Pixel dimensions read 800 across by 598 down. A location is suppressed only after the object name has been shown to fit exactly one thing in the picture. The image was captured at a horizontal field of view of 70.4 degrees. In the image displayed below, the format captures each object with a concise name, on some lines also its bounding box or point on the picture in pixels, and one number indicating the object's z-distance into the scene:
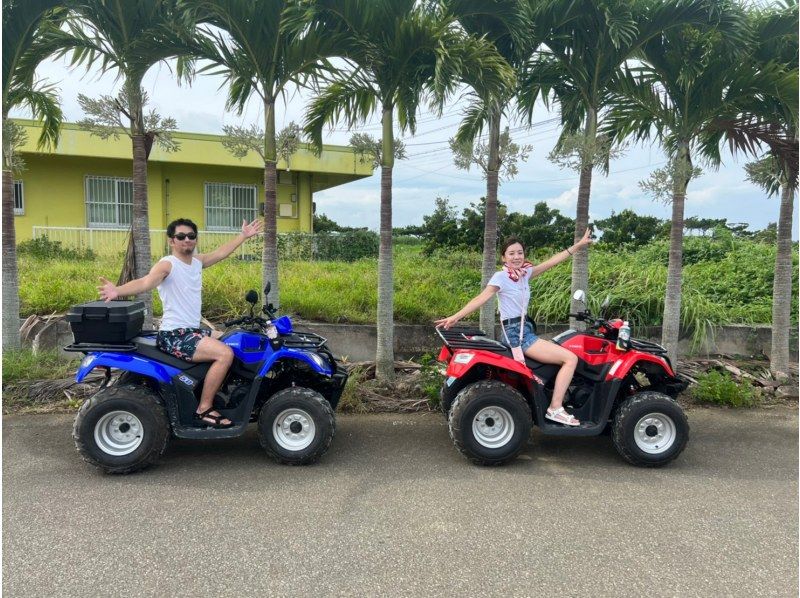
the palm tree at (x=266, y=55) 5.71
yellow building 14.87
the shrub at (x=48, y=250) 12.60
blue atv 4.41
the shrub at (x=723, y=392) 6.52
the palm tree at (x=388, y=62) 5.67
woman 4.77
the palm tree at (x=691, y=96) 6.11
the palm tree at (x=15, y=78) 5.85
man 4.54
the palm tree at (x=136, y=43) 5.73
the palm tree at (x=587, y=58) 6.03
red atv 4.68
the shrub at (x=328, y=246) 13.30
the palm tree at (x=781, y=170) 6.37
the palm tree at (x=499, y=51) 5.95
